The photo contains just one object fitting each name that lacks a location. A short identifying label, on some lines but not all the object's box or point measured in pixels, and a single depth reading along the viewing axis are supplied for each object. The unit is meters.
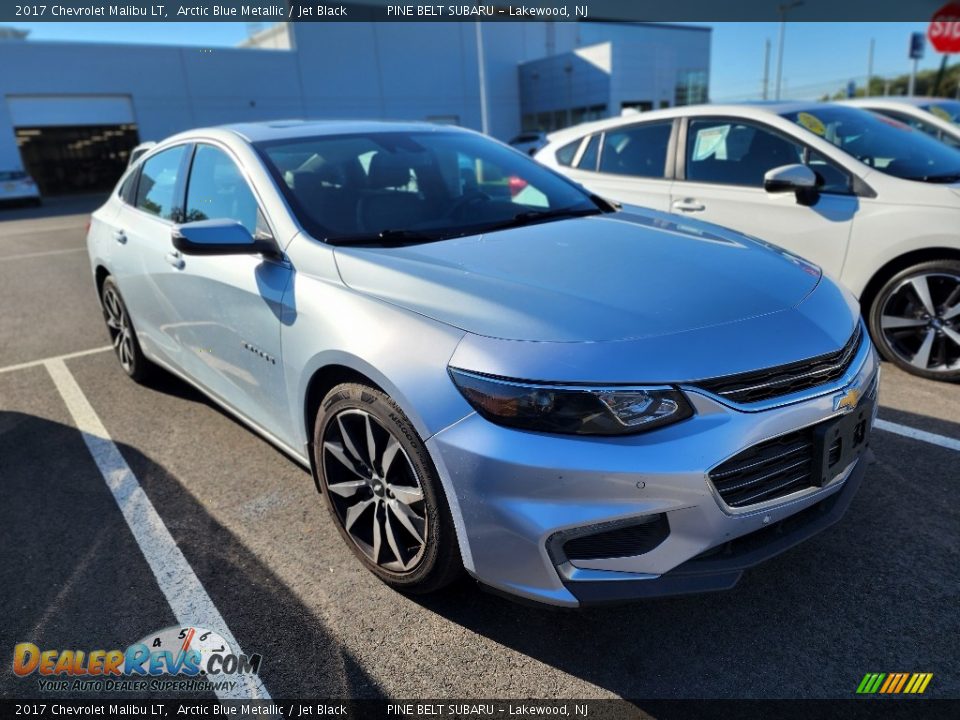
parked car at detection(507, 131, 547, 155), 31.84
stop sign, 21.38
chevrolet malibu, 1.85
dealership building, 33.41
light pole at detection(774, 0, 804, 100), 40.56
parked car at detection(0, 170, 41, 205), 25.06
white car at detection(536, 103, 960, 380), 4.05
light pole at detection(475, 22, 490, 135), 30.10
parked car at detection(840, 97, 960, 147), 7.18
